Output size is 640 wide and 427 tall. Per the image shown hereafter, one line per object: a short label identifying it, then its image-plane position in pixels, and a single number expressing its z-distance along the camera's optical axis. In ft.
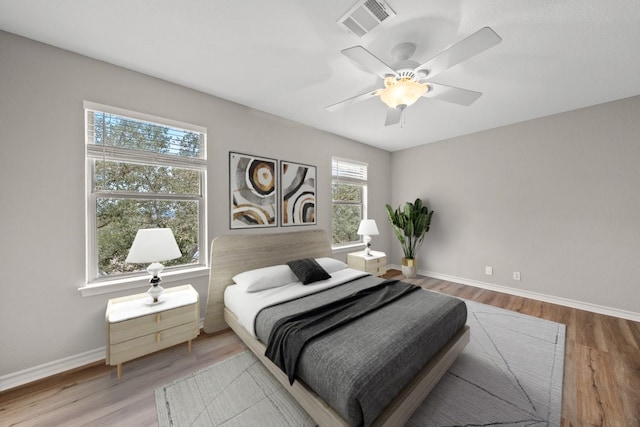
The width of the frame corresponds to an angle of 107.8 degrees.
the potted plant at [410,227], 14.37
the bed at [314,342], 4.33
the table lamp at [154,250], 6.25
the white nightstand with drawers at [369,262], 12.62
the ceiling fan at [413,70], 4.79
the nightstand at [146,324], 5.93
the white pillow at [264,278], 8.09
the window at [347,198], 13.71
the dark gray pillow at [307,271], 8.81
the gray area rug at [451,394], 4.96
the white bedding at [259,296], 6.89
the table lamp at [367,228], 12.75
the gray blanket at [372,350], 4.03
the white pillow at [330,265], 10.05
